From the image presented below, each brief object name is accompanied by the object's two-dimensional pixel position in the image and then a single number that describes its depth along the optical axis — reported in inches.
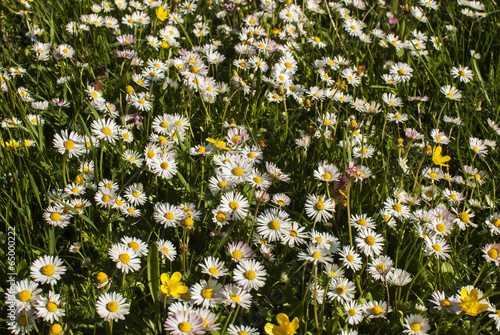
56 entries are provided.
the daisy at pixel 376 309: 30.0
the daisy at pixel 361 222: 32.0
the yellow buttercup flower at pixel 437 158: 31.5
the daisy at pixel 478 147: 36.0
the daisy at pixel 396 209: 32.5
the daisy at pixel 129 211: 31.2
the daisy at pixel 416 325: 29.4
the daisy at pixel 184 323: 28.0
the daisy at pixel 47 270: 29.1
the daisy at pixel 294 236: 31.1
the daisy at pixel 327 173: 32.5
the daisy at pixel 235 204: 31.2
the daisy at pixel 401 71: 39.1
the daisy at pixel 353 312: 29.8
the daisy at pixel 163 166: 32.1
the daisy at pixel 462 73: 39.5
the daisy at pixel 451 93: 38.3
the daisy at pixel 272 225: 31.2
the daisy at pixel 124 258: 29.6
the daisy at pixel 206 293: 29.2
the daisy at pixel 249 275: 29.9
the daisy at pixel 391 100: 37.6
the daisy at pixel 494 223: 33.0
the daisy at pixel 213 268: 29.7
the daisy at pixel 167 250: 30.2
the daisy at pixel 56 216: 30.6
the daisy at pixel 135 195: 31.7
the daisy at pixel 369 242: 31.5
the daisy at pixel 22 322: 28.2
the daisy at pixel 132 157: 32.7
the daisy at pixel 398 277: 30.7
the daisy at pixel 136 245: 30.1
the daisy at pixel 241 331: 28.6
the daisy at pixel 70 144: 32.1
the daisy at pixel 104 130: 33.1
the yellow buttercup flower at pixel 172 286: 28.6
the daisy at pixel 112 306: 28.5
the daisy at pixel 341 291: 30.3
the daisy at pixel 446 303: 29.7
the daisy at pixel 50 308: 28.3
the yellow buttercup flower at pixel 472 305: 28.6
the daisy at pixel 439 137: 36.0
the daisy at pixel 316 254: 30.5
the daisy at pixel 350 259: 30.8
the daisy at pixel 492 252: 31.6
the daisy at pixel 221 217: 31.0
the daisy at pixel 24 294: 28.5
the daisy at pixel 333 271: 30.5
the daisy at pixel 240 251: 30.2
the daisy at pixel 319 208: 32.1
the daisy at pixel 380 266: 30.7
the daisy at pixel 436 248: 31.4
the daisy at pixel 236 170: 31.8
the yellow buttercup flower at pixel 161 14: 37.0
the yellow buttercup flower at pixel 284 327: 27.5
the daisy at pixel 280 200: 32.1
